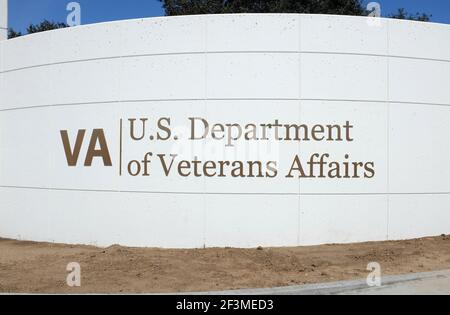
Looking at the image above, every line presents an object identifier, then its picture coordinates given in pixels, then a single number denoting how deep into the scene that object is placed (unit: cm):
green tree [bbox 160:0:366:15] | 2717
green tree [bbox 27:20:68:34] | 3605
